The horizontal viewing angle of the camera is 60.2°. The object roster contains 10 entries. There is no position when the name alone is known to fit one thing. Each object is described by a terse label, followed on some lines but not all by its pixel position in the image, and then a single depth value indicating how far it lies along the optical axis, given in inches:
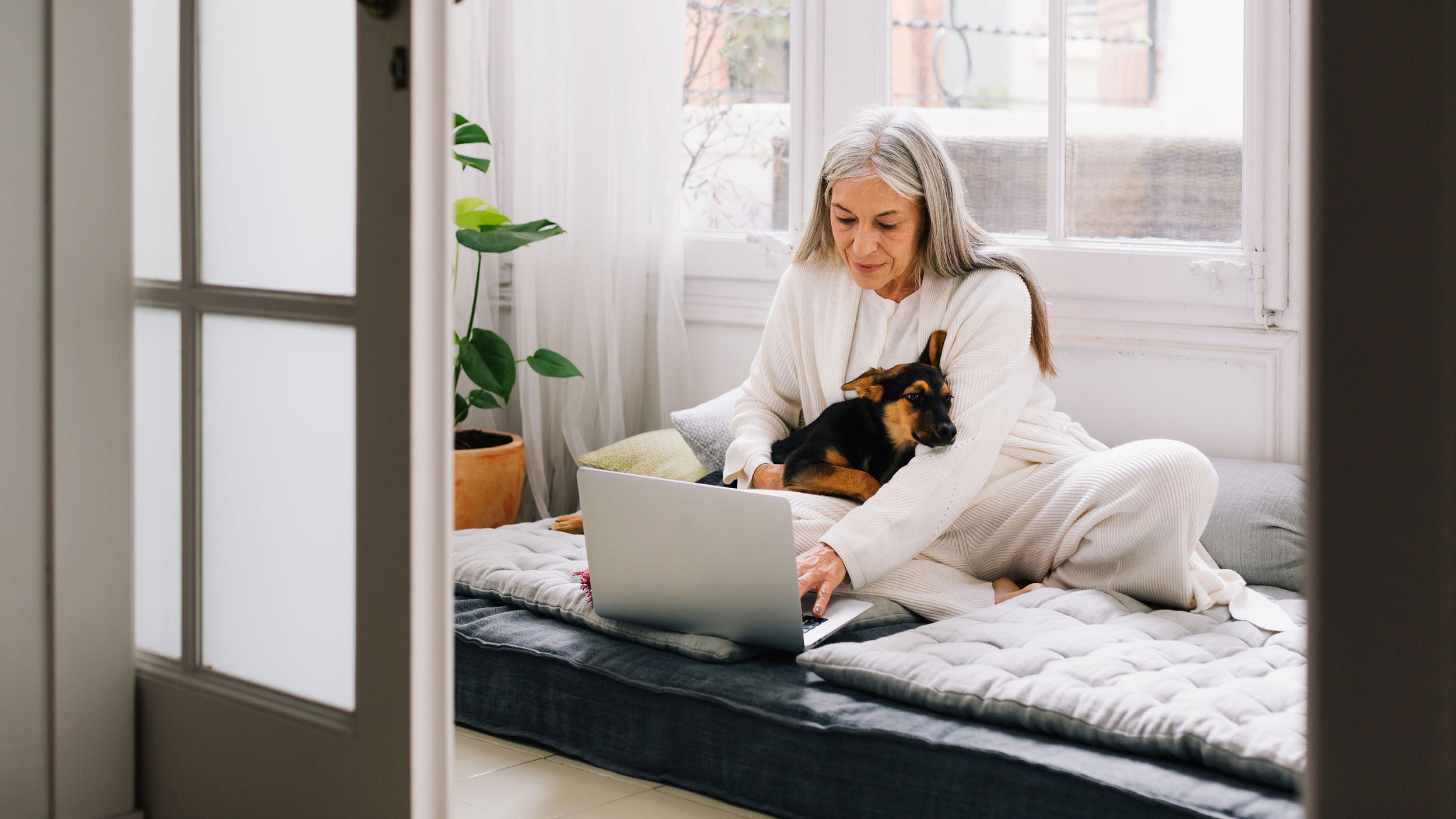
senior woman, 81.6
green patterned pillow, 110.0
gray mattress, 58.1
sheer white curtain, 127.7
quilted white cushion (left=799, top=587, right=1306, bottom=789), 59.2
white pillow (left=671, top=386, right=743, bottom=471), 109.1
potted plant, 113.8
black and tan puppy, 87.2
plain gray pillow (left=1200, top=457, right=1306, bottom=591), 88.6
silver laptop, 70.1
